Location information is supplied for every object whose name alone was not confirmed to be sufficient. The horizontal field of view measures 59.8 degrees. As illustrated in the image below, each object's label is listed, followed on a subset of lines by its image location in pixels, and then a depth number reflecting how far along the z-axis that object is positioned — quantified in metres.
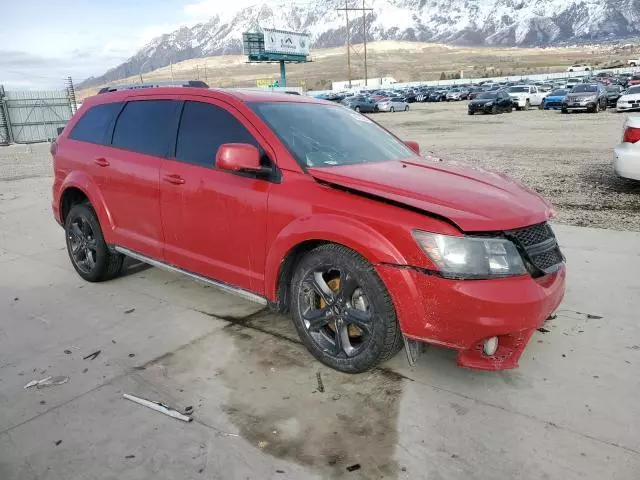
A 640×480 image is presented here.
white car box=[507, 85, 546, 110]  34.50
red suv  2.92
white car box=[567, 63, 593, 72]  104.75
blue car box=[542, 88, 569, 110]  30.95
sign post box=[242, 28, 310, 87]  82.06
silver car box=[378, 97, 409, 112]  45.72
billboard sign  83.06
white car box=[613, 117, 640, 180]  7.53
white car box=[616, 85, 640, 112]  26.33
